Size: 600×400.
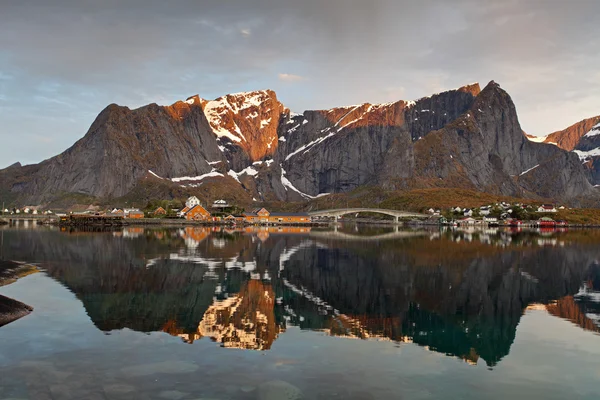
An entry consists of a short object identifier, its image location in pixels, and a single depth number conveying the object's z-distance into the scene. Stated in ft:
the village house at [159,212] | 628.03
